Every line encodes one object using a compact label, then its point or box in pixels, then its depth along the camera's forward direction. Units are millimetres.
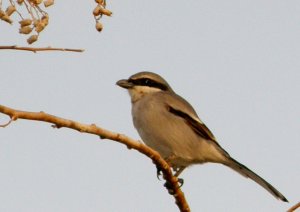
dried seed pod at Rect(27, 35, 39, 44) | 5430
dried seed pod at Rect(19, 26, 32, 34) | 5578
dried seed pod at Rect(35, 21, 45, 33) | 5548
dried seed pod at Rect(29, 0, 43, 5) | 5734
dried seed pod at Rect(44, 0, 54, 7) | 5504
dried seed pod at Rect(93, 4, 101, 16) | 5924
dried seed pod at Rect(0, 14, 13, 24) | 5215
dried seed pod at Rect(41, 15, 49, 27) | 5693
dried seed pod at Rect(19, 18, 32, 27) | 5789
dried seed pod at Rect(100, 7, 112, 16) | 5891
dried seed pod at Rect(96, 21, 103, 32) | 5832
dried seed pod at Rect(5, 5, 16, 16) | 5512
